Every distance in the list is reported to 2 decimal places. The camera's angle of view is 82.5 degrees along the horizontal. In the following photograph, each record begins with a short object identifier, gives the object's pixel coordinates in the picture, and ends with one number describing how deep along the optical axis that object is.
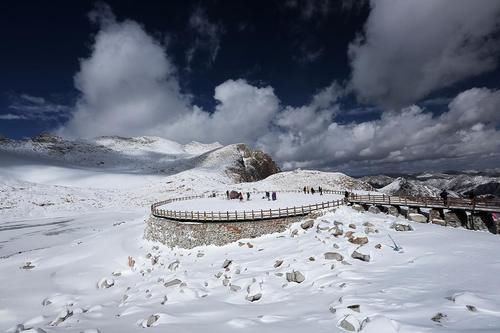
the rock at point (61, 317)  16.30
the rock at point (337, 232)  24.52
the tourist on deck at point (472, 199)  25.66
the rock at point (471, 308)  10.32
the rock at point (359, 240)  21.58
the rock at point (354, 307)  11.81
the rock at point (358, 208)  31.81
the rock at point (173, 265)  26.11
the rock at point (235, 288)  18.40
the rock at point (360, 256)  18.78
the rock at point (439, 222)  27.38
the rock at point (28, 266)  28.86
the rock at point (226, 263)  24.10
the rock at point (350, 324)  10.47
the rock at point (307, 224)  28.54
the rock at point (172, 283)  20.98
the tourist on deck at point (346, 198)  34.97
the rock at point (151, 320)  13.36
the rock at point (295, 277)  17.84
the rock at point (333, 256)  19.42
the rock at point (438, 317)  10.05
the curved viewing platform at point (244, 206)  30.25
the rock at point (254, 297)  16.48
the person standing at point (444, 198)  27.66
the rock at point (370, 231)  24.08
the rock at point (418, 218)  28.08
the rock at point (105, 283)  24.47
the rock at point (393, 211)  30.58
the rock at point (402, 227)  24.23
